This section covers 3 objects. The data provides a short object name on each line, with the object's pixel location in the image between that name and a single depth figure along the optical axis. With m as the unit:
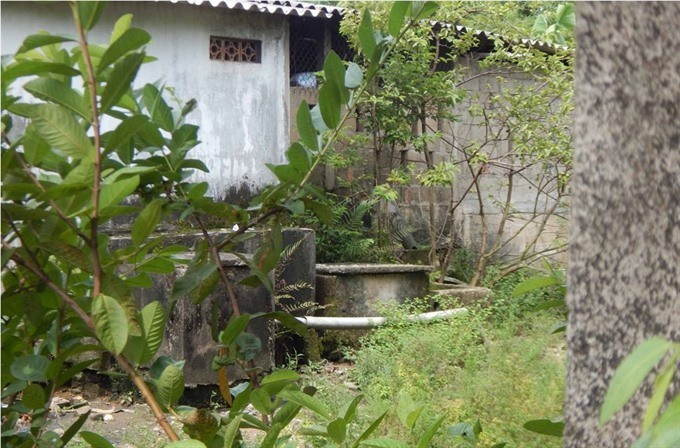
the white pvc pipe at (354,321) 6.52
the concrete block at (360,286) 7.12
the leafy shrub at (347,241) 7.75
